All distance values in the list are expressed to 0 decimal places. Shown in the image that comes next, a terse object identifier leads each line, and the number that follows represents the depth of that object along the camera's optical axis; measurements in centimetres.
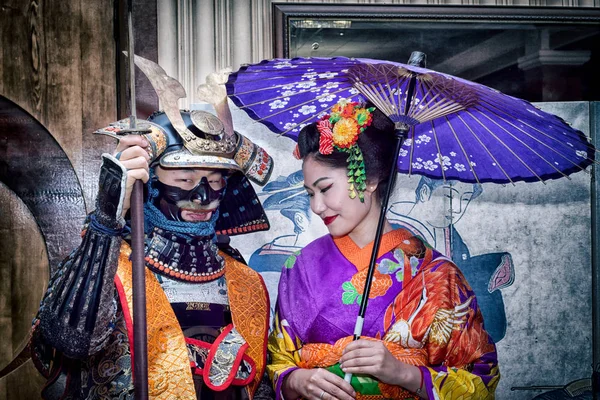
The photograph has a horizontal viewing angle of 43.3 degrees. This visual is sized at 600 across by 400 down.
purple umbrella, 271
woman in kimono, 282
